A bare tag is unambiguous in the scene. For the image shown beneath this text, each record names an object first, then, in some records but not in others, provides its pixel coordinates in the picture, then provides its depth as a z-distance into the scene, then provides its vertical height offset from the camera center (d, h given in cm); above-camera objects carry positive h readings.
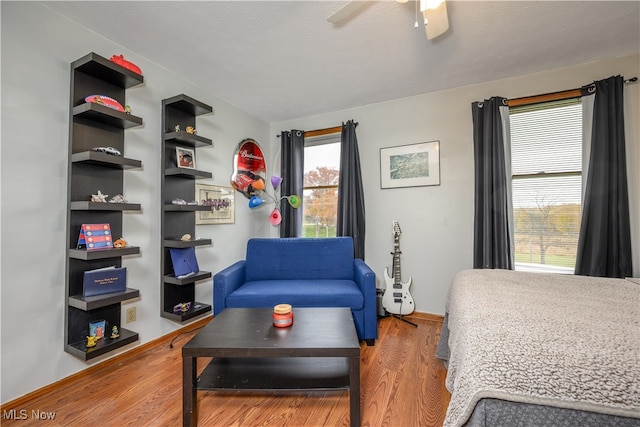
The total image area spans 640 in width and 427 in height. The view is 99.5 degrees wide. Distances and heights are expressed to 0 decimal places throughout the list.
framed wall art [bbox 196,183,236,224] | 273 +14
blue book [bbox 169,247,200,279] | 228 -39
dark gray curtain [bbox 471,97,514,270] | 247 +24
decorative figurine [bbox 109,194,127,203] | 185 +12
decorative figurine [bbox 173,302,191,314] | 228 -78
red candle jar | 147 -56
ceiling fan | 132 +105
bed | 68 -42
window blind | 239 +29
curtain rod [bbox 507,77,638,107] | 232 +105
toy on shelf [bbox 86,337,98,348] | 168 -78
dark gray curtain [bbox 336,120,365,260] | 311 +26
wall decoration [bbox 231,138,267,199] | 319 +59
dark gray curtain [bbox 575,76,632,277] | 210 +14
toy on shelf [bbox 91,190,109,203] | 175 +12
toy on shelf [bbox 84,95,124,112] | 171 +75
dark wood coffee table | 123 -62
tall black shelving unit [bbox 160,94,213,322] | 226 +12
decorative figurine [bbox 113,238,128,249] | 182 -18
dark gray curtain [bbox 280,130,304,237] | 344 +49
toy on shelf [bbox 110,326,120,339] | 182 -79
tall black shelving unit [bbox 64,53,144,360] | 167 +21
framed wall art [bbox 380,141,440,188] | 288 +55
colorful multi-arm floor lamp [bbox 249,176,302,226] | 325 +20
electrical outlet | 208 -76
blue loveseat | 212 -58
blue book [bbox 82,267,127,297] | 168 -41
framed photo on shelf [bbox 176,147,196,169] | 240 +53
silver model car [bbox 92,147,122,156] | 176 +43
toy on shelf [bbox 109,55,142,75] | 178 +103
